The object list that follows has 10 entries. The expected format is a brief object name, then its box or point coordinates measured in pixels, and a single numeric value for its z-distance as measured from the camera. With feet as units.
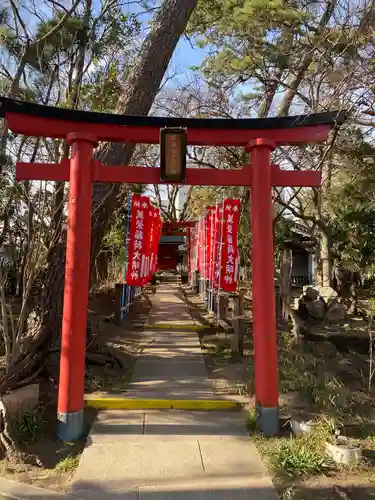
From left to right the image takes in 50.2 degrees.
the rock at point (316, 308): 43.75
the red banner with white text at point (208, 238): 36.28
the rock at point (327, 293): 45.47
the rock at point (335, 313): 43.06
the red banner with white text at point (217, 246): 31.99
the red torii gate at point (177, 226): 64.61
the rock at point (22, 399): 14.51
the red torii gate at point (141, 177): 14.94
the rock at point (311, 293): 46.82
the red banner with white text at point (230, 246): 31.83
